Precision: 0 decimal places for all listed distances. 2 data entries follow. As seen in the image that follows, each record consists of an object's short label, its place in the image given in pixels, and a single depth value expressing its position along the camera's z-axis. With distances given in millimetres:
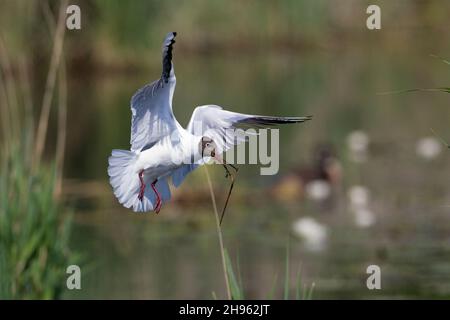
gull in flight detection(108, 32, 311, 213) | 4613
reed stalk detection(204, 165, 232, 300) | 5312
